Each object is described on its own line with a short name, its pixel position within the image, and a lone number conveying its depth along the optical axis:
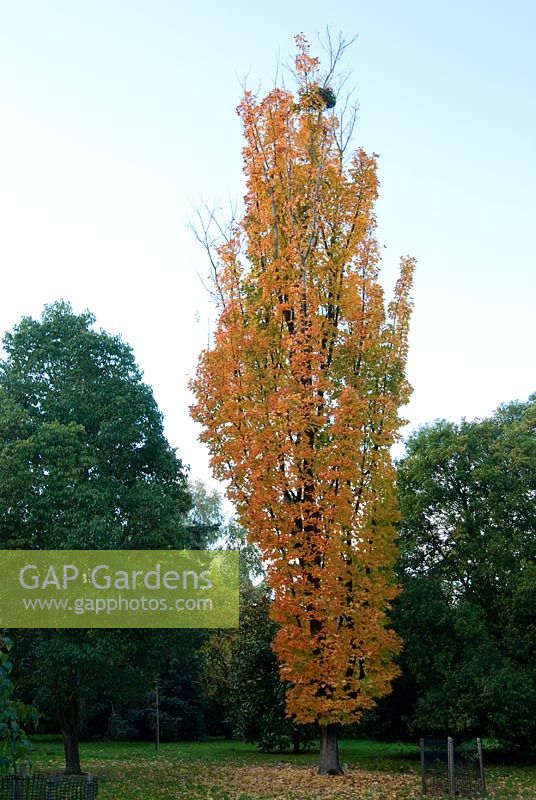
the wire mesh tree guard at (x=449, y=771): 15.22
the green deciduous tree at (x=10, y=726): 6.46
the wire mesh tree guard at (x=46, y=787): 10.15
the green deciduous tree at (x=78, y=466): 17.95
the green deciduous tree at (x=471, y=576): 21.11
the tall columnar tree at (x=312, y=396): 17.47
